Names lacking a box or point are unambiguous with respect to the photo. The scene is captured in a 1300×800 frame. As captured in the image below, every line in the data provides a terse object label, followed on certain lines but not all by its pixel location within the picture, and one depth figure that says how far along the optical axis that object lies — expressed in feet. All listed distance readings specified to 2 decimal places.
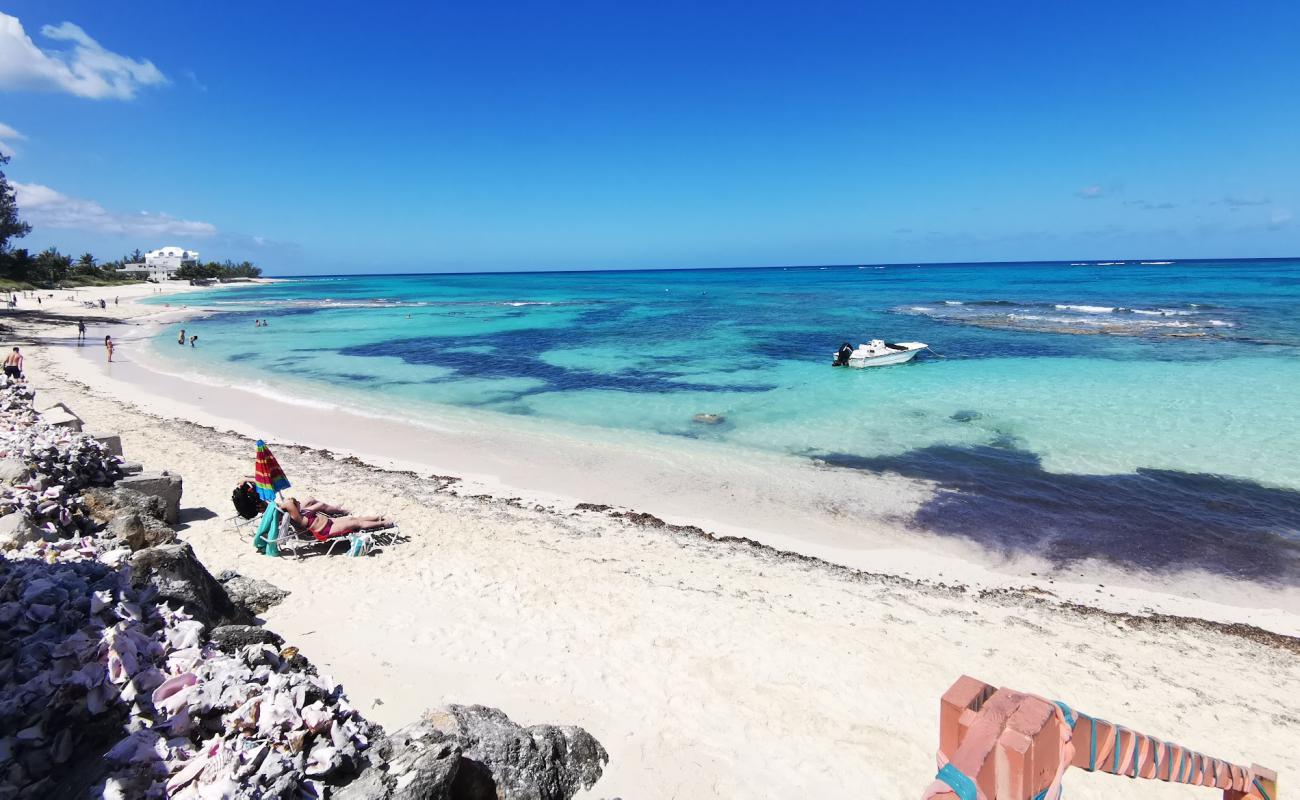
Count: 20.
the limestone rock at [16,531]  16.51
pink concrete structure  5.25
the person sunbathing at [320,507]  29.00
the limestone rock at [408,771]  10.08
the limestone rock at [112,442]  31.12
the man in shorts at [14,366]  58.29
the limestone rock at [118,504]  22.63
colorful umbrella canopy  29.17
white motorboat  84.53
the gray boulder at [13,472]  22.27
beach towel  26.73
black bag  29.76
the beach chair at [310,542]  27.22
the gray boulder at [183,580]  14.52
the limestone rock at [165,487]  27.35
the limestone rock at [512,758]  11.93
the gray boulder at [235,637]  13.33
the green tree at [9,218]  112.00
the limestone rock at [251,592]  20.17
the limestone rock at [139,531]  20.40
